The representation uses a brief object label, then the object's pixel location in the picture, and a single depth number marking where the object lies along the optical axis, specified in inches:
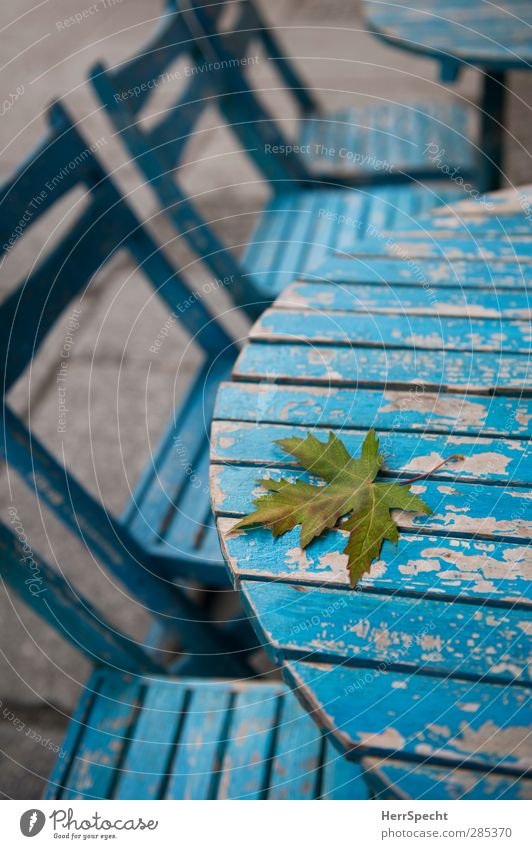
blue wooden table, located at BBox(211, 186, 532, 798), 32.7
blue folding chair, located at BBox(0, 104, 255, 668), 55.4
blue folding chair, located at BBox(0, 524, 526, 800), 50.4
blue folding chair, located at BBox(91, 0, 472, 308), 72.3
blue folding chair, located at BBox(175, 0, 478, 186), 89.8
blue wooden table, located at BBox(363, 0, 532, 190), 78.4
